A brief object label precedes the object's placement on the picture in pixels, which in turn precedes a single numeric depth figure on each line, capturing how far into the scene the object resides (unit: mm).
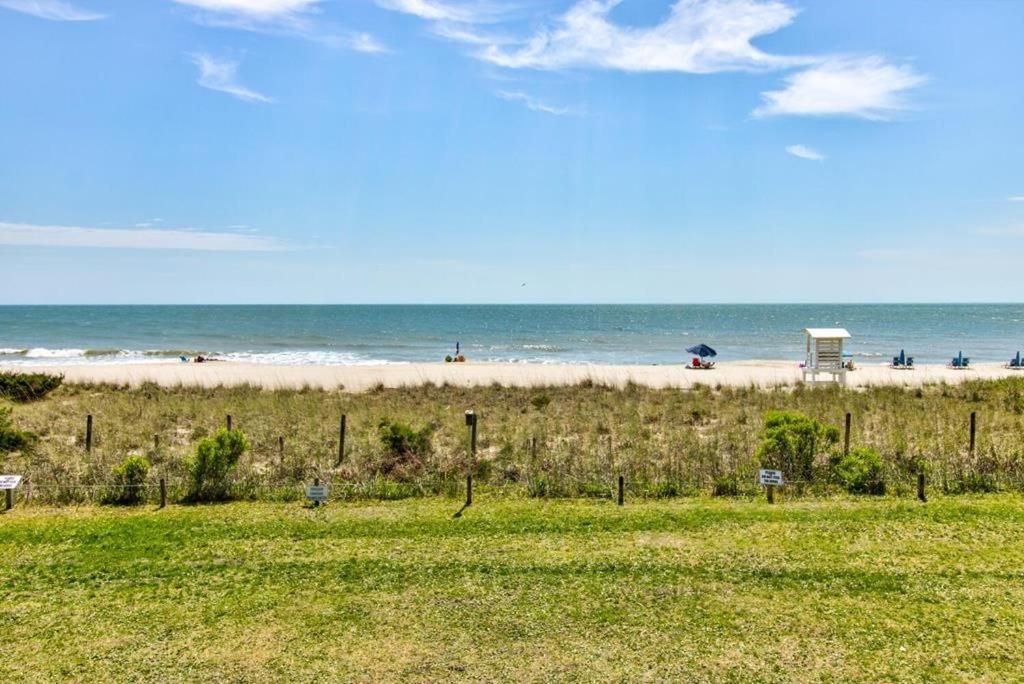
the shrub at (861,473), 9055
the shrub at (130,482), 8906
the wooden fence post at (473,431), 10328
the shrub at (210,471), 9086
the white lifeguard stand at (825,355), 23016
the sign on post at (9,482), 8352
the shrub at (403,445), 10844
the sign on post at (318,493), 8461
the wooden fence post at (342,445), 11297
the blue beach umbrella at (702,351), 35088
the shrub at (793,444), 9820
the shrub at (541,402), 18250
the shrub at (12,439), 11969
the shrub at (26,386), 19812
